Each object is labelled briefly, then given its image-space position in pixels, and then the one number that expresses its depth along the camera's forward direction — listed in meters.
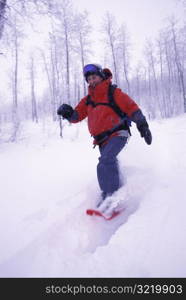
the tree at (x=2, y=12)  6.90
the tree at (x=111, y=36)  21.82
